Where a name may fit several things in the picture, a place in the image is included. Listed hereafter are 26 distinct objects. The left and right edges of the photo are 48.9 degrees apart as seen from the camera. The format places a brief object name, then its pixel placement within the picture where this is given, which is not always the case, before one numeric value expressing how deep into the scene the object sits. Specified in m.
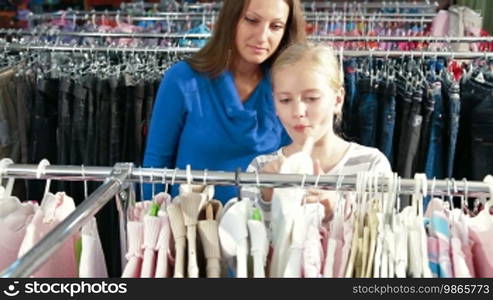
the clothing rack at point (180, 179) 0.85
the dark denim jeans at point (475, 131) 1.61
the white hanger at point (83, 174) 0.88
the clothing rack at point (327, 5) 3.12
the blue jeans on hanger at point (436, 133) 1.66
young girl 1.04
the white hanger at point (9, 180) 0.90
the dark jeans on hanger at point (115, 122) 1.77
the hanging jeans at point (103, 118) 1.78
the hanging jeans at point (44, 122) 1.82
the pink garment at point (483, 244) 0.83
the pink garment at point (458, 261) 0.79
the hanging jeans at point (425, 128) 1.65
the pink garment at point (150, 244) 0.82
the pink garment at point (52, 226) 0.89
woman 1.41
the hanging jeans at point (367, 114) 1.68
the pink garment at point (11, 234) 0.91
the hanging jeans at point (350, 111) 1.73
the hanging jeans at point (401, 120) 1.67
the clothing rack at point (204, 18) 2.71
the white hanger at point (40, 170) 0.89
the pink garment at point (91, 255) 0.86
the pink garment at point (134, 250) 0.83
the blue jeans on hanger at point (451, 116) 1.63
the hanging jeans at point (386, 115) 1.67
